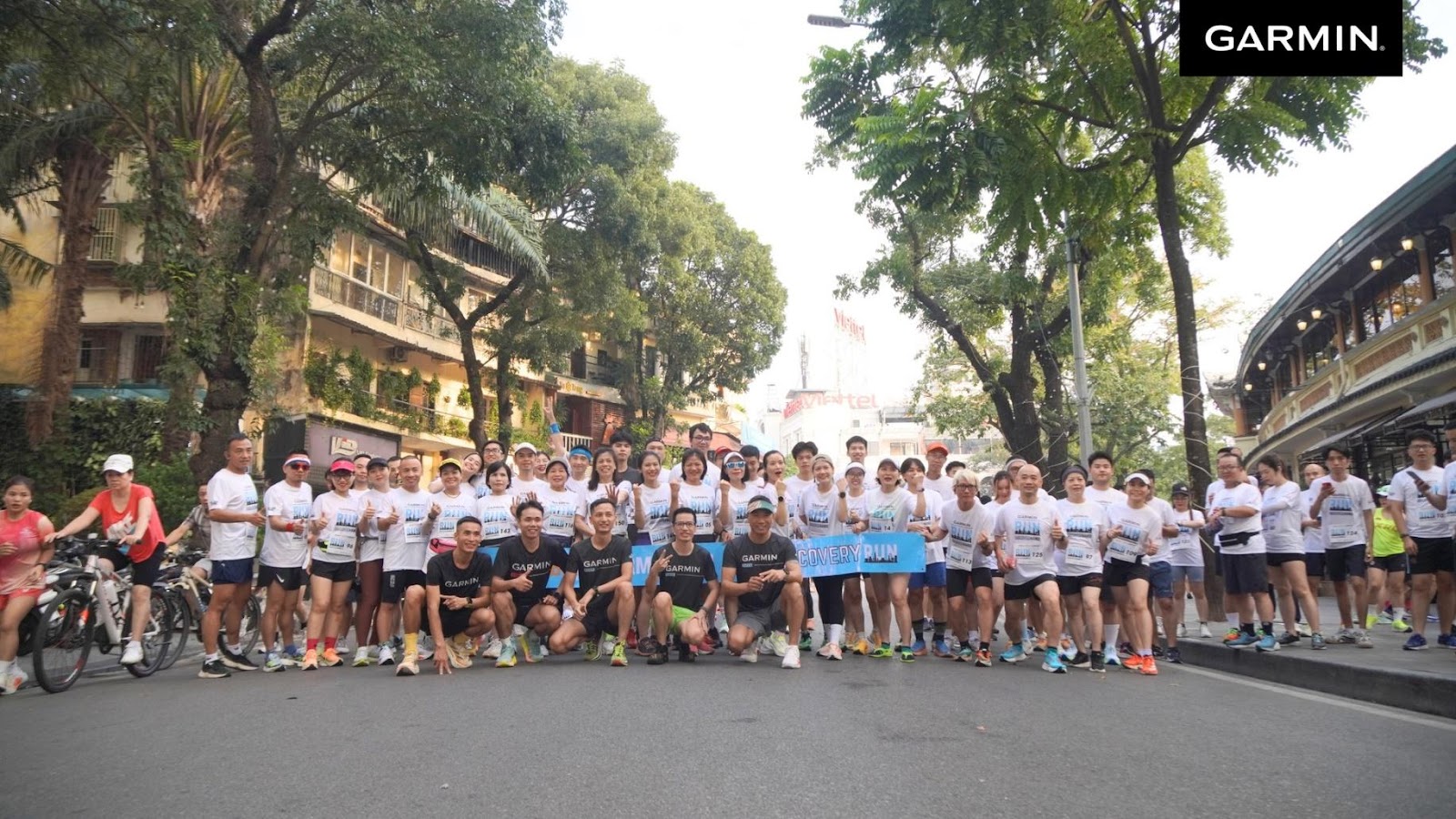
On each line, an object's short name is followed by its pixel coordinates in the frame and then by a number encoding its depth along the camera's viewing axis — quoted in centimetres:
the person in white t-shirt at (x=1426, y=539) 930
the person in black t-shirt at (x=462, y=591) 922
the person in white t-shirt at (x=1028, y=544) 920
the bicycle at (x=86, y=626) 794
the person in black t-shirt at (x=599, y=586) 946
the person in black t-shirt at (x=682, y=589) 930
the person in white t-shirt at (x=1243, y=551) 970
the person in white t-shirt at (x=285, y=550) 938
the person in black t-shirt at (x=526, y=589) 944
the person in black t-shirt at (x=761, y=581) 935
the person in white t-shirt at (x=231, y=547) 897
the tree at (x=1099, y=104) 1155
